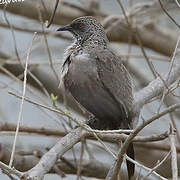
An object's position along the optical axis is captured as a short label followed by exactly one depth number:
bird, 7.38
